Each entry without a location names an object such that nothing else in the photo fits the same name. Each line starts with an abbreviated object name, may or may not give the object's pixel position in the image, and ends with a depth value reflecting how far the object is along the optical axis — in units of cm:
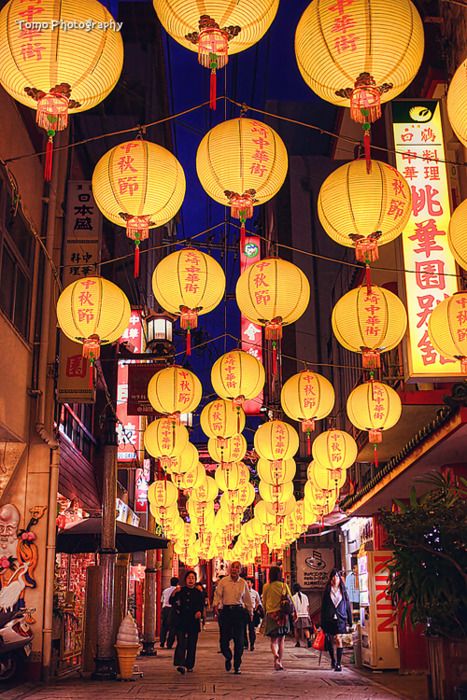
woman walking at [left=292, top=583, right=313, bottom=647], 2481
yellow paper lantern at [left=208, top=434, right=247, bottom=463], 1728
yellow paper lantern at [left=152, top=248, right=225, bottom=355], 1031
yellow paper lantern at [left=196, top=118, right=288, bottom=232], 786
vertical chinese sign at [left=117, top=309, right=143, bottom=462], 2197
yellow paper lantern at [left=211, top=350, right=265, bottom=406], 1288
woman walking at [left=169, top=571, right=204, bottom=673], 1491
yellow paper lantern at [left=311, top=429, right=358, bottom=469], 1583
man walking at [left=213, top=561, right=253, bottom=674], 1505
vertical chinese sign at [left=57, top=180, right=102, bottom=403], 1388
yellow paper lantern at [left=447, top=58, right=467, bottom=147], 647
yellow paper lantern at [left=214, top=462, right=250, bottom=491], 2083
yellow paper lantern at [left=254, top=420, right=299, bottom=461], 1559
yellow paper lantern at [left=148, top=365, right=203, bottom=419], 1325
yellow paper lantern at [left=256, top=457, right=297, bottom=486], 1750
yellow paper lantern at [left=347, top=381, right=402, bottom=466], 1241
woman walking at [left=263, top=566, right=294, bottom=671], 1584
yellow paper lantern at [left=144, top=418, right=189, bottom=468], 1581
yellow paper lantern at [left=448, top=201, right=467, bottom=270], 797
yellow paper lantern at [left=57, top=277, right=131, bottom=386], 1030
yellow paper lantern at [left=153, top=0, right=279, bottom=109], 611
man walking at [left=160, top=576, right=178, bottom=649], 2452
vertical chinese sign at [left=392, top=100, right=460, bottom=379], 1061
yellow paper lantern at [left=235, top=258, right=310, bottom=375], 1021
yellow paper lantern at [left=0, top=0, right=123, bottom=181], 616
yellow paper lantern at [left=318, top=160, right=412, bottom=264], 810
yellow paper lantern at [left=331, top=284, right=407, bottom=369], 1033
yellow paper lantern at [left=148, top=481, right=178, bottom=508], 2219
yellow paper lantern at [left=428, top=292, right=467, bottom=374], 923
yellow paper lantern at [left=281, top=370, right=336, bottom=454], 1305
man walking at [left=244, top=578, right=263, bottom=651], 2300
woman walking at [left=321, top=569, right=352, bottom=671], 1561
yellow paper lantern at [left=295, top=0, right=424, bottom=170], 624
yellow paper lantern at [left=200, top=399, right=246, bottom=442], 1538
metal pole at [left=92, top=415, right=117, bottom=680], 1398
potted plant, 841
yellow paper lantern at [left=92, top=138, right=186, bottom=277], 803
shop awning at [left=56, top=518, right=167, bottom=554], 1518
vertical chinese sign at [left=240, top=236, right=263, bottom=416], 2877
